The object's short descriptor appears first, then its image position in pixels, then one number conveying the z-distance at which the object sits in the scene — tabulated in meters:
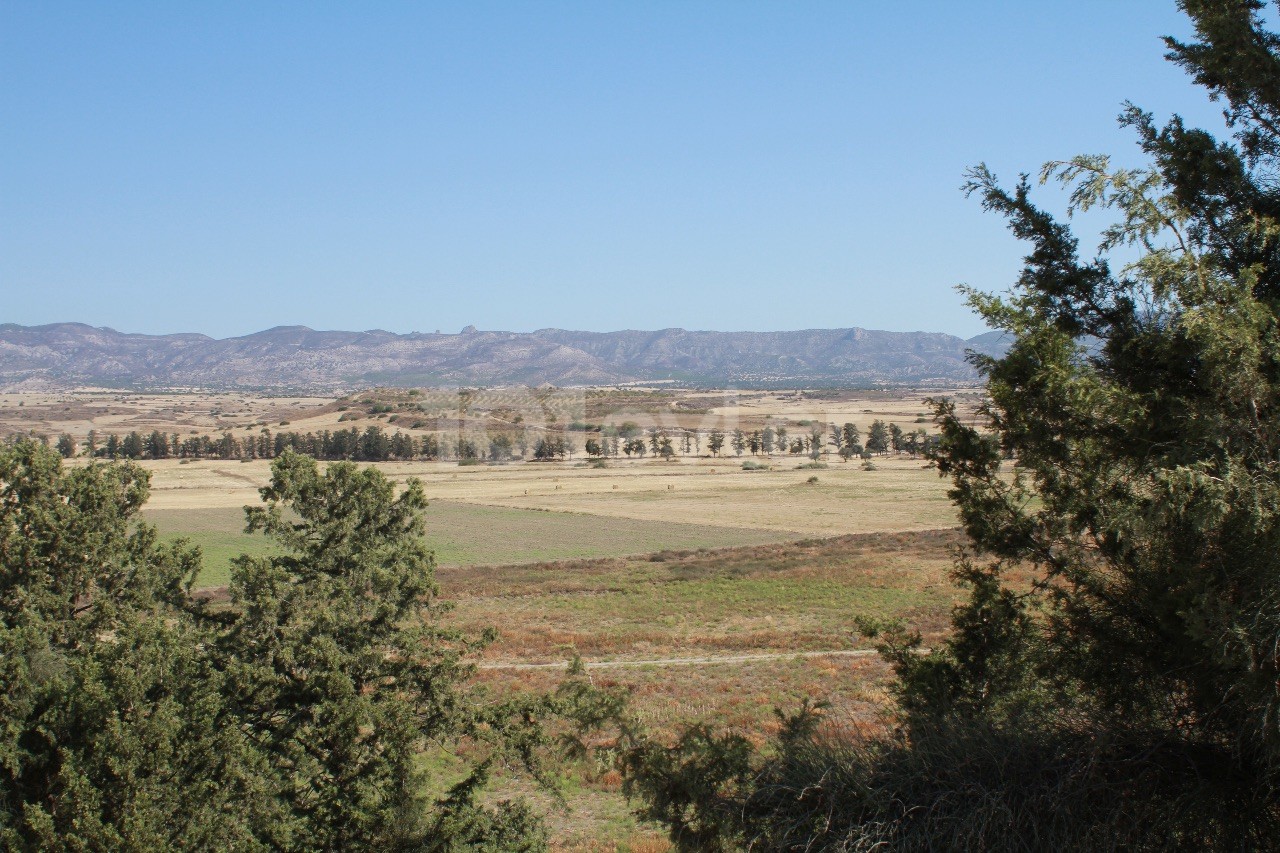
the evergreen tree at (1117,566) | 5.93
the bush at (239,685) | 10.55
